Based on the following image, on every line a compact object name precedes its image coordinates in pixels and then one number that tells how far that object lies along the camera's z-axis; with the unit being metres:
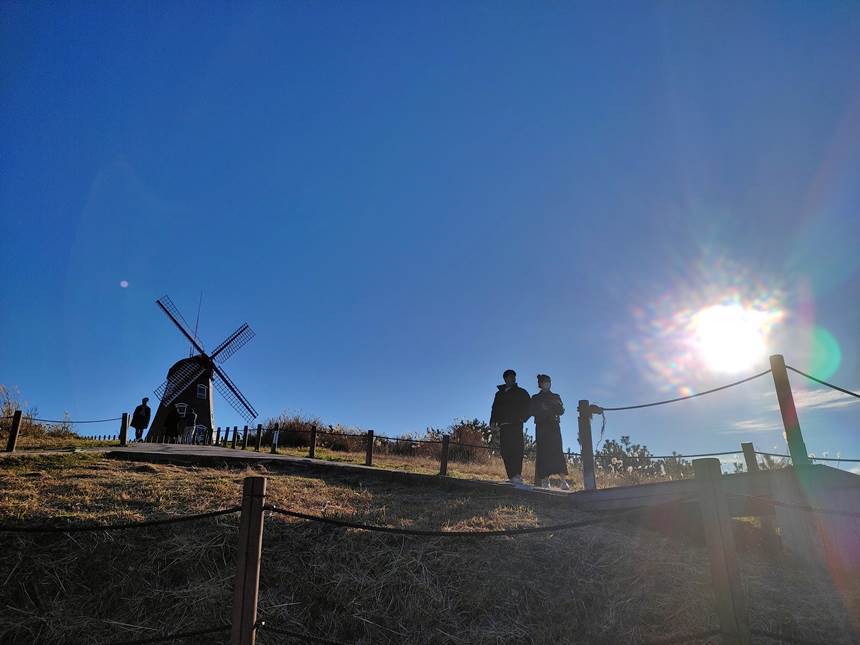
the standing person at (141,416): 21.16
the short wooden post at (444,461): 10.09
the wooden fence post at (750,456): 8.38
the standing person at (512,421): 8.82
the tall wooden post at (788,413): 6.39
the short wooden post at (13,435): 11.96
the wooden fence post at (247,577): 3.17
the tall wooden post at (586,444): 7.57
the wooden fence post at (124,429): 15.71
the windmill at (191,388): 29.47
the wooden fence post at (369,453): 12.15
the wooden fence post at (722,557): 3.25
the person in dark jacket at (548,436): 8.61
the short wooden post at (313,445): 14.14
